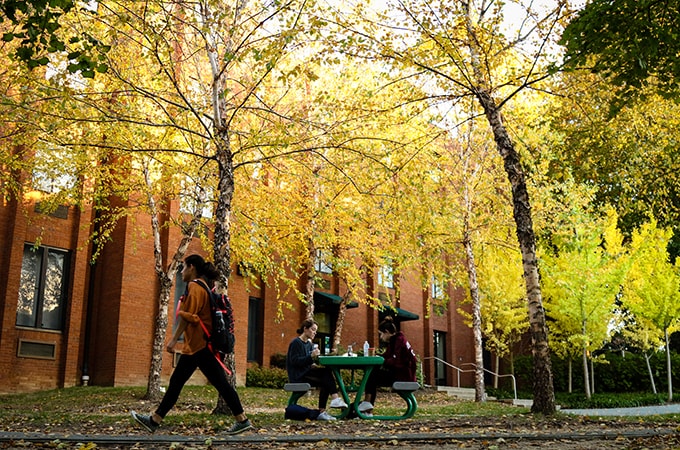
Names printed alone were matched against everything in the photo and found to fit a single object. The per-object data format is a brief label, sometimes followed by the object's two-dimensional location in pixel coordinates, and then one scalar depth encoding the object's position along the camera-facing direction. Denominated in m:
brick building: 18.06
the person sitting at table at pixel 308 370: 10.00
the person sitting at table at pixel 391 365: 10.29
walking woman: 7.35
